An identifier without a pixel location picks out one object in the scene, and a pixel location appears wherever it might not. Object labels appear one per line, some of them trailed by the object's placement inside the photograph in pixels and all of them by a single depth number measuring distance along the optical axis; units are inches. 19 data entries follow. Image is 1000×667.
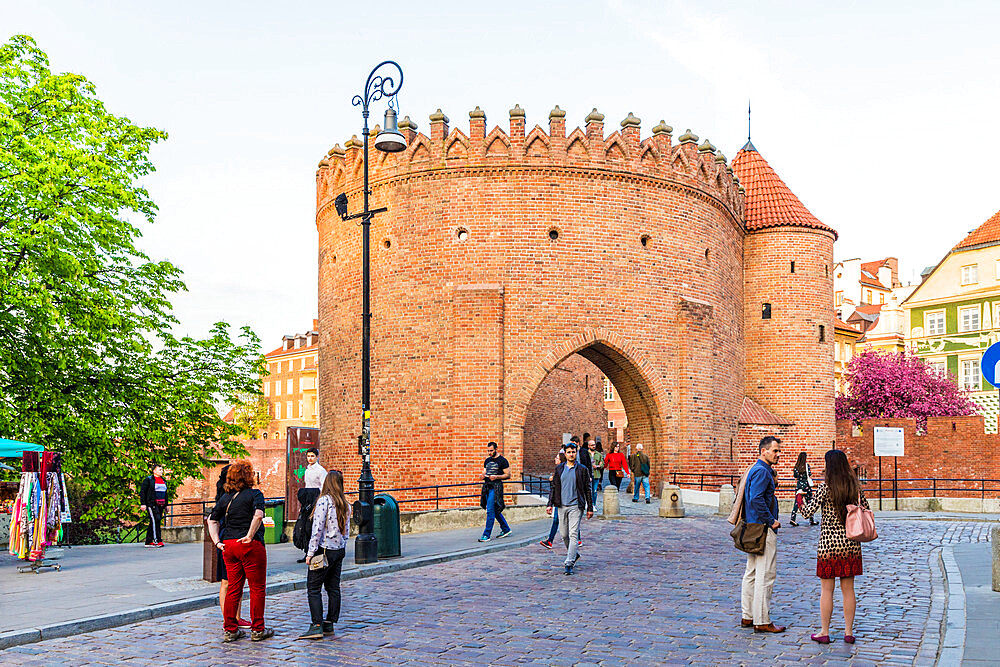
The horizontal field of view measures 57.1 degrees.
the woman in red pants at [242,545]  321.7
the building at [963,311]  1991.9
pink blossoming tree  1927.9
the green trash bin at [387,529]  531.2
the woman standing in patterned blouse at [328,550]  323.9
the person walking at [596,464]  1102.4
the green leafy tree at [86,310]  708.7
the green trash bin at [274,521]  615.8
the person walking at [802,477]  762.8
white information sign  974.4
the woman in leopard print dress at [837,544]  298.2
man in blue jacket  319.3
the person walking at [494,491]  639.1
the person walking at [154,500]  686.5
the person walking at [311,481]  505.7
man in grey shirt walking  493.0
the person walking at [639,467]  954.1
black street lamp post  511.5
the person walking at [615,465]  991.0
